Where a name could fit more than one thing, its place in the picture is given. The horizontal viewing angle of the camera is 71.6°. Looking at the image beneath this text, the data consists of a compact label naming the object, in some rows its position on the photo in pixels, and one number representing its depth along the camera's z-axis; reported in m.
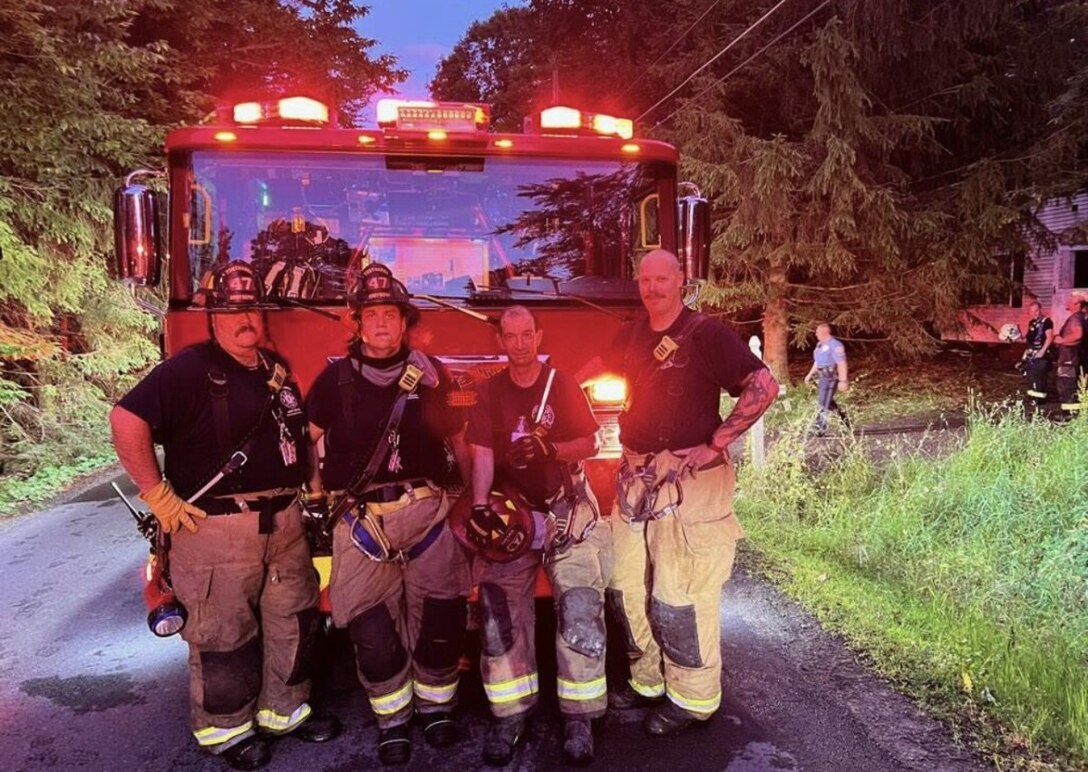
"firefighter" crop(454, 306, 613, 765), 2.87
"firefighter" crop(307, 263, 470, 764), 2.86
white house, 15.10
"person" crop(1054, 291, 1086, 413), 9.34
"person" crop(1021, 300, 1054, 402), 9.79
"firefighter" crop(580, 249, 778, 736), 2.89
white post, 6.70
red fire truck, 3.56
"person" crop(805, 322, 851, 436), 9.30
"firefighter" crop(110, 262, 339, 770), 2.70
